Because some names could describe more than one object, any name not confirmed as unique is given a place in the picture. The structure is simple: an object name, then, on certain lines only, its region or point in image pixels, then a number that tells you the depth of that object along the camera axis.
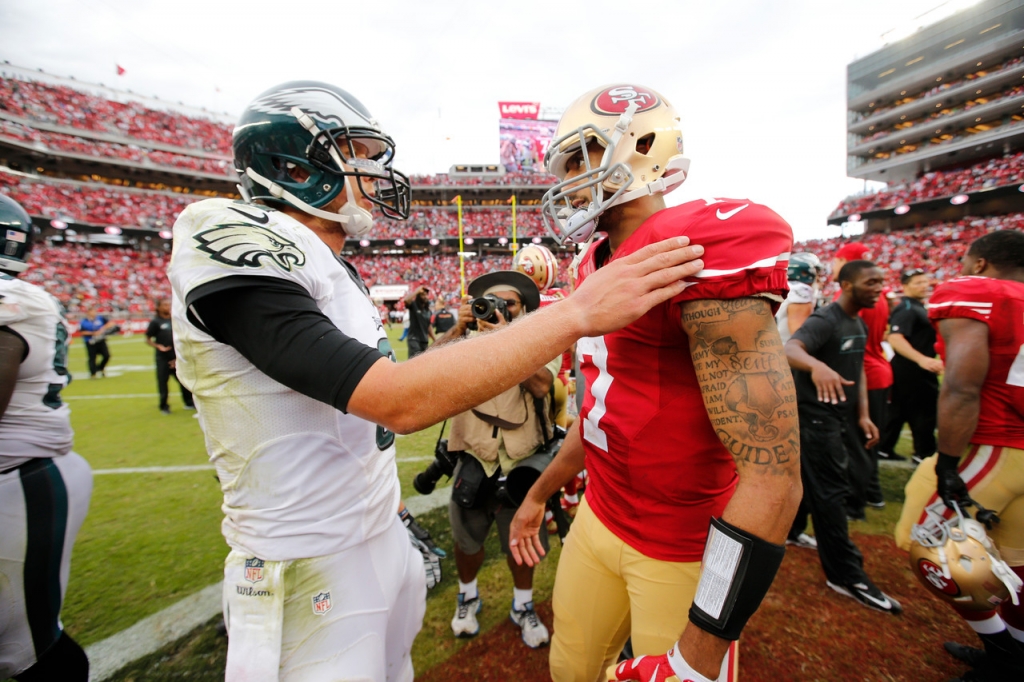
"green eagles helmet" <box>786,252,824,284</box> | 3.99
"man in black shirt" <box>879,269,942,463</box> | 5.09
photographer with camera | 2.81
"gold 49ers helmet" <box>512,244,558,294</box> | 4.82
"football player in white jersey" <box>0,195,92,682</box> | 1.76
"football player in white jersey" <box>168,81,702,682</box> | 0.98
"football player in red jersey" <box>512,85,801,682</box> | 1.12
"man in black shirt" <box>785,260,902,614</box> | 3.07
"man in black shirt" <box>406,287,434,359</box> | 9.94
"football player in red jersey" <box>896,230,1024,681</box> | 2.23
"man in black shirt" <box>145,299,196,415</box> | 7.93
